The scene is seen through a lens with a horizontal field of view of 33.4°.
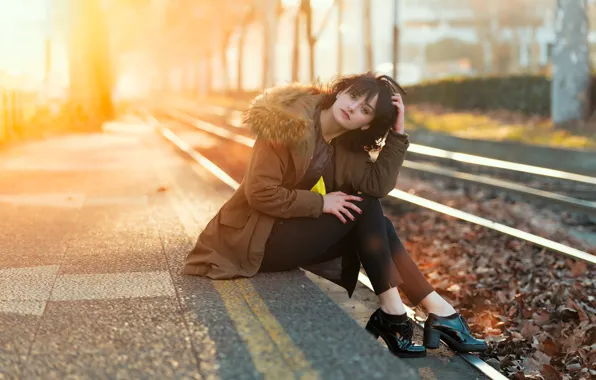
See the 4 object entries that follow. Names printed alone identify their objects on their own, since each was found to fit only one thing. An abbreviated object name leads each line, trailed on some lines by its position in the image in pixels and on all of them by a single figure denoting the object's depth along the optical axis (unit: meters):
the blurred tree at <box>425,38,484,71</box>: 85.44
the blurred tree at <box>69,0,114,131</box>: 30.89
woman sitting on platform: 5.23
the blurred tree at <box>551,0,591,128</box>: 22.12
